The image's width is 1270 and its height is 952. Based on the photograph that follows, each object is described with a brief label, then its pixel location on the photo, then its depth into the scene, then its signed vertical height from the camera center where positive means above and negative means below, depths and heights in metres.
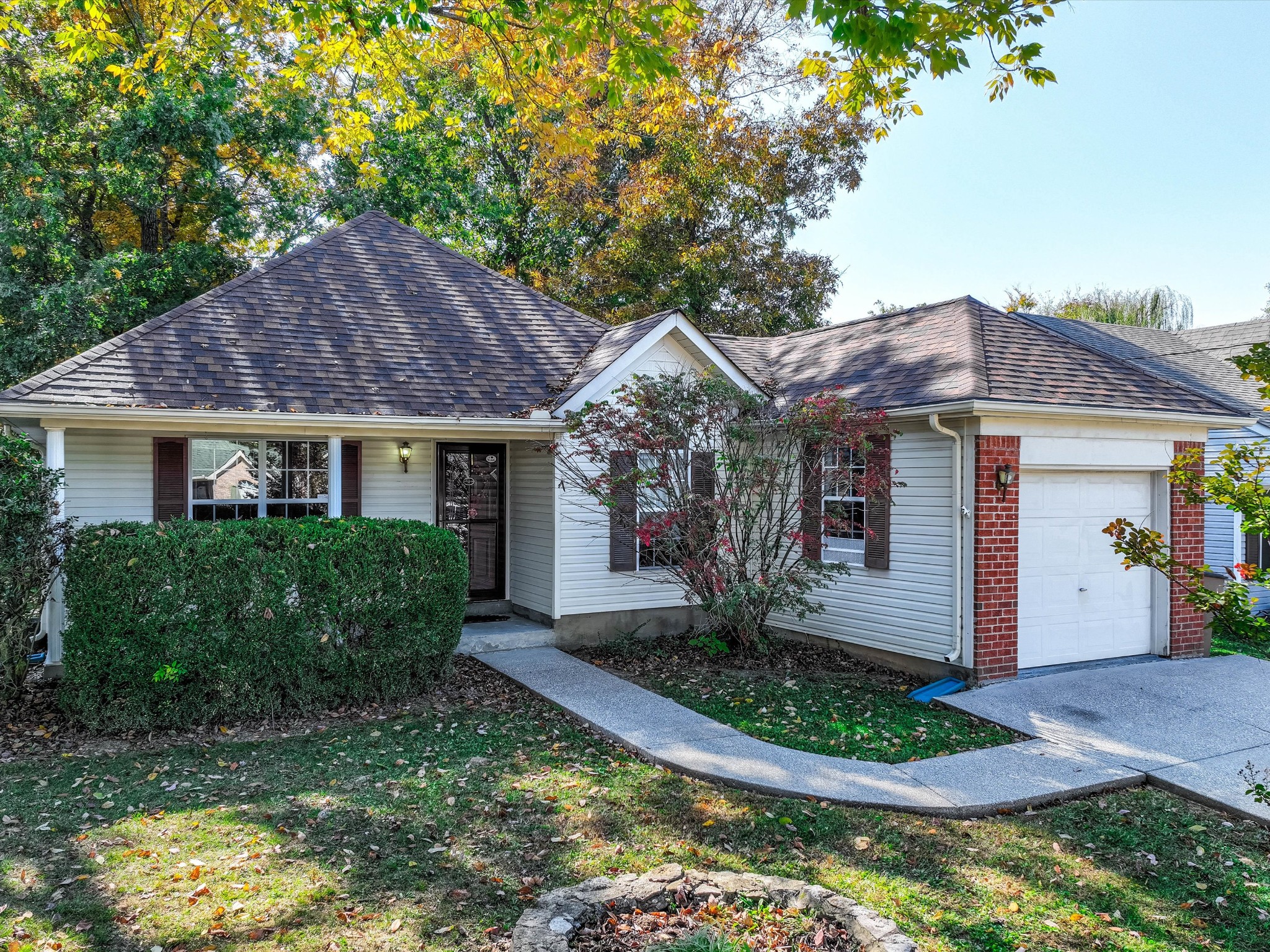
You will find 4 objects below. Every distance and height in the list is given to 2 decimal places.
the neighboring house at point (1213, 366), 13.62 +2.35
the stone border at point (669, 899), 3.41 -1.92
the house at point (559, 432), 8.49 +0.37
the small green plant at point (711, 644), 9.56 -1.96
